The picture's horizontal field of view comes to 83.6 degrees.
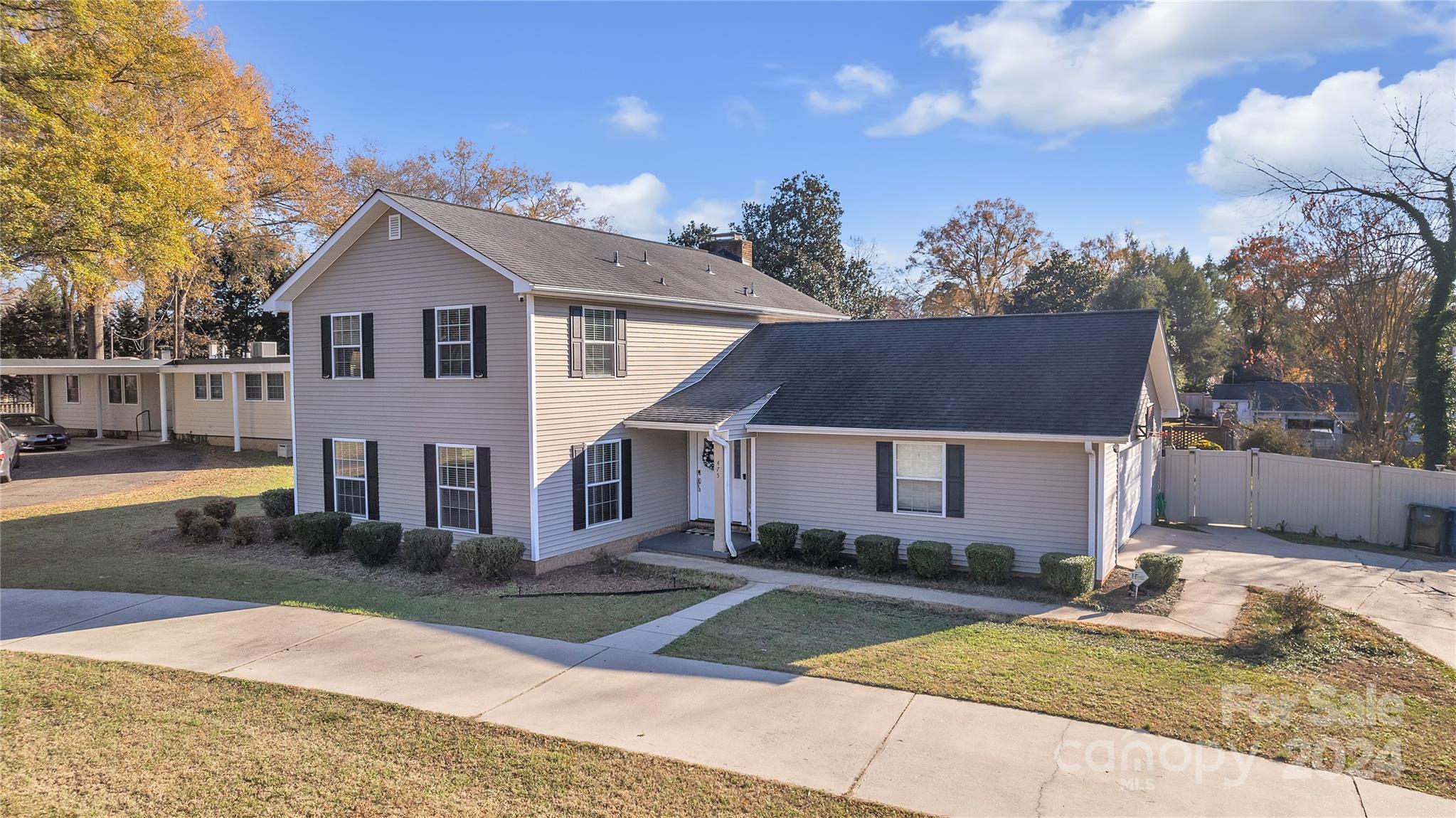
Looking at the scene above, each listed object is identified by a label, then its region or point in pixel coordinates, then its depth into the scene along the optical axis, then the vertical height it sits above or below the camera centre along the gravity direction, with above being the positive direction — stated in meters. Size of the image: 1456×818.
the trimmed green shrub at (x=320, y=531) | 15.37 -2.64
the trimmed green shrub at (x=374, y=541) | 14.45 -2.69
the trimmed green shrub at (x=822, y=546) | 14.21 -2.83
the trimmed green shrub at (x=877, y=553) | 13.69 -2.87
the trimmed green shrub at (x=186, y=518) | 16.45 -2.52
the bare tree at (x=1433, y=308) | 20.98 +1.75
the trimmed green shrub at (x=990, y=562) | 12.66 -2.83
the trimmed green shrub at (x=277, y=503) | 17.53 -2.41
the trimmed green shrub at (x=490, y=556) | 13.23 -2.74
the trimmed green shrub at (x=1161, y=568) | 12.30 -2.86
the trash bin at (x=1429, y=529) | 15.59 -3.00
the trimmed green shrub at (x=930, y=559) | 13.16 -2.88
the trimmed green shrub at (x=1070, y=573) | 11.90 -2.84
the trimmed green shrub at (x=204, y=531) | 16.31 -2.78
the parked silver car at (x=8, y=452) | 24.11 -1.75
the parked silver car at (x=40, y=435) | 30.16 -1.47
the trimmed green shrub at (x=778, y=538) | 14.73 -2.79
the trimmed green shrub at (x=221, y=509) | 16.86 -2.44
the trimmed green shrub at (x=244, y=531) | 16.17 -2.77
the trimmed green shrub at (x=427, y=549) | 13.95 -2.75
